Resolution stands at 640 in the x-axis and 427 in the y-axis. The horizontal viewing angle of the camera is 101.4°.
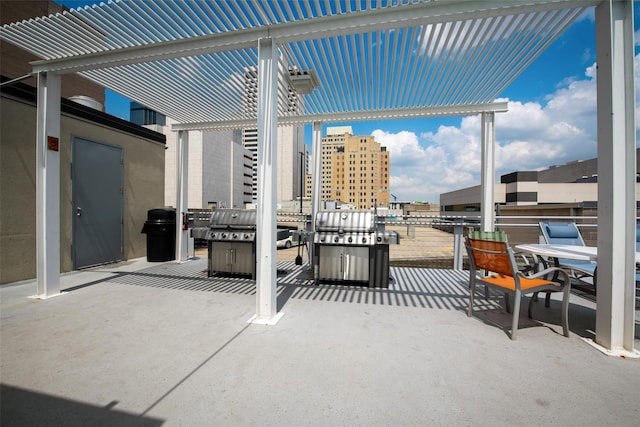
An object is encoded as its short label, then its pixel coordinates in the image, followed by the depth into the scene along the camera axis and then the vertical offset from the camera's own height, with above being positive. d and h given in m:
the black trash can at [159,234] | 5.66 -0.48
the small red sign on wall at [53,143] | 3.28 +0.87
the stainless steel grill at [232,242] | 4.24 -0.49
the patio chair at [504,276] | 2.34 -0.57
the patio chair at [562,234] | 3.79 -0.29
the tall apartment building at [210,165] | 39.33 +7.83
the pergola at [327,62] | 2.14 +1.82
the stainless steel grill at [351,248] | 3.94 -0.53
